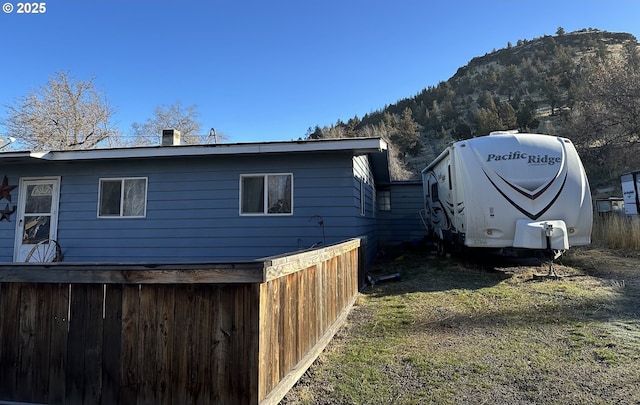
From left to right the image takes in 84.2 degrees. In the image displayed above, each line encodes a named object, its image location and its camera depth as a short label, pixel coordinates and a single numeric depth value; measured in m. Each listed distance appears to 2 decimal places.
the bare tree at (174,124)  29.92
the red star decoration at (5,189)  8.37
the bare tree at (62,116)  22.48
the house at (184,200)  7.39
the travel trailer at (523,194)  6.48
